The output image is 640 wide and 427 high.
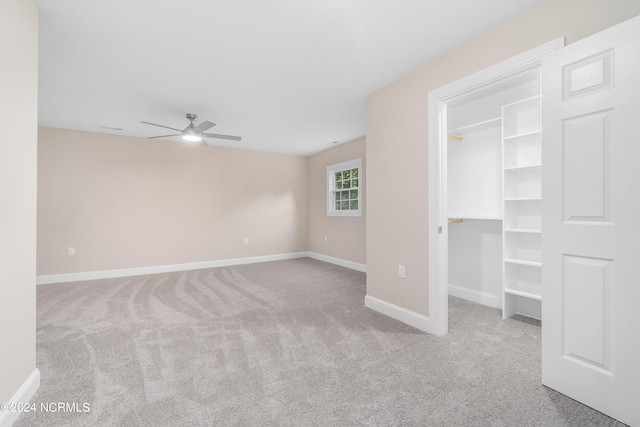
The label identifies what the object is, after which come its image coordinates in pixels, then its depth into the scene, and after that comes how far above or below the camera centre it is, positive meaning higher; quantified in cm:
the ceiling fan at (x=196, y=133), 348 +107
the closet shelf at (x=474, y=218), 307 -6
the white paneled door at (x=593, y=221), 139 -5
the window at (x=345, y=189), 545 +51
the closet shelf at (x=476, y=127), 307 +102
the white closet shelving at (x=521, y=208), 281 +5
